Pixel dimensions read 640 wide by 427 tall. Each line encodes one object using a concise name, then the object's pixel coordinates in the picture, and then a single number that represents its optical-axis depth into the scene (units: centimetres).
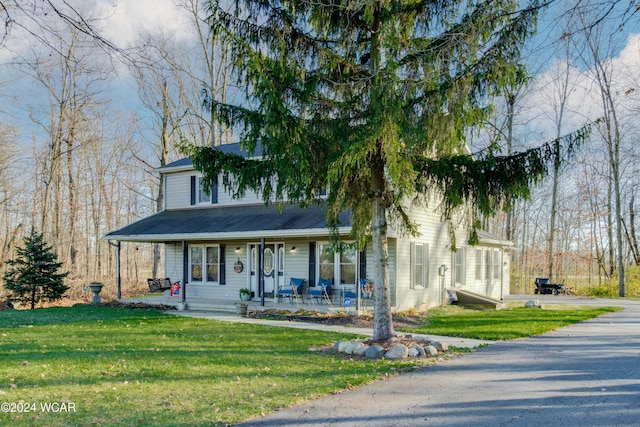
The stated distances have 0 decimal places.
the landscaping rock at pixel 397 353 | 842
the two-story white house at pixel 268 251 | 1523
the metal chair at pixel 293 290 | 1576
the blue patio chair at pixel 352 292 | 1474
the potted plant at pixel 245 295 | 1684
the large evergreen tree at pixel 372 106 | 799
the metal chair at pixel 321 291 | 1521
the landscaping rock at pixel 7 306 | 1856
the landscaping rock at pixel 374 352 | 850
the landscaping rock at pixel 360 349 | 867
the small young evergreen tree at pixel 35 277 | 1861
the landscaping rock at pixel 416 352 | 858
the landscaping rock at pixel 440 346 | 919
